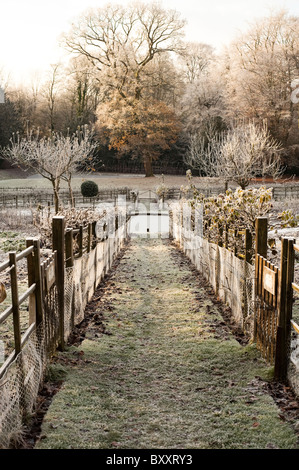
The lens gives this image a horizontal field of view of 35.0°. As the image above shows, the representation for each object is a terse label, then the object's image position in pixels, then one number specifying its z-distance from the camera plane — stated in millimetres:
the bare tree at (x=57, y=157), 21281
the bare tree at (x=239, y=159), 24391
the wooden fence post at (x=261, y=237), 5469
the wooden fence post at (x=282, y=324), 4477
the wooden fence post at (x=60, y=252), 5254
